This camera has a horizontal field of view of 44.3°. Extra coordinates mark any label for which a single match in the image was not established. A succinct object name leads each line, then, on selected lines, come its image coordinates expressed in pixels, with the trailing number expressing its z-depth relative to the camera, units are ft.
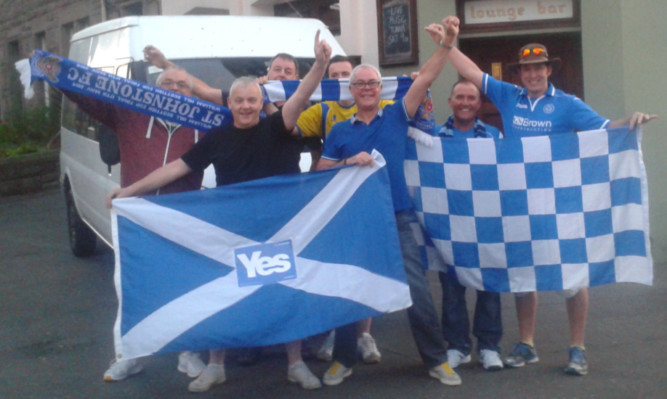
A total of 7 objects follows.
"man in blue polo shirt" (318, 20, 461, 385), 16.05
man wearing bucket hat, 16.67
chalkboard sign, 31.27
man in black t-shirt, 16.33
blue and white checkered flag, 16.57
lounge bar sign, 29.43
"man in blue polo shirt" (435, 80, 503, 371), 17.37
